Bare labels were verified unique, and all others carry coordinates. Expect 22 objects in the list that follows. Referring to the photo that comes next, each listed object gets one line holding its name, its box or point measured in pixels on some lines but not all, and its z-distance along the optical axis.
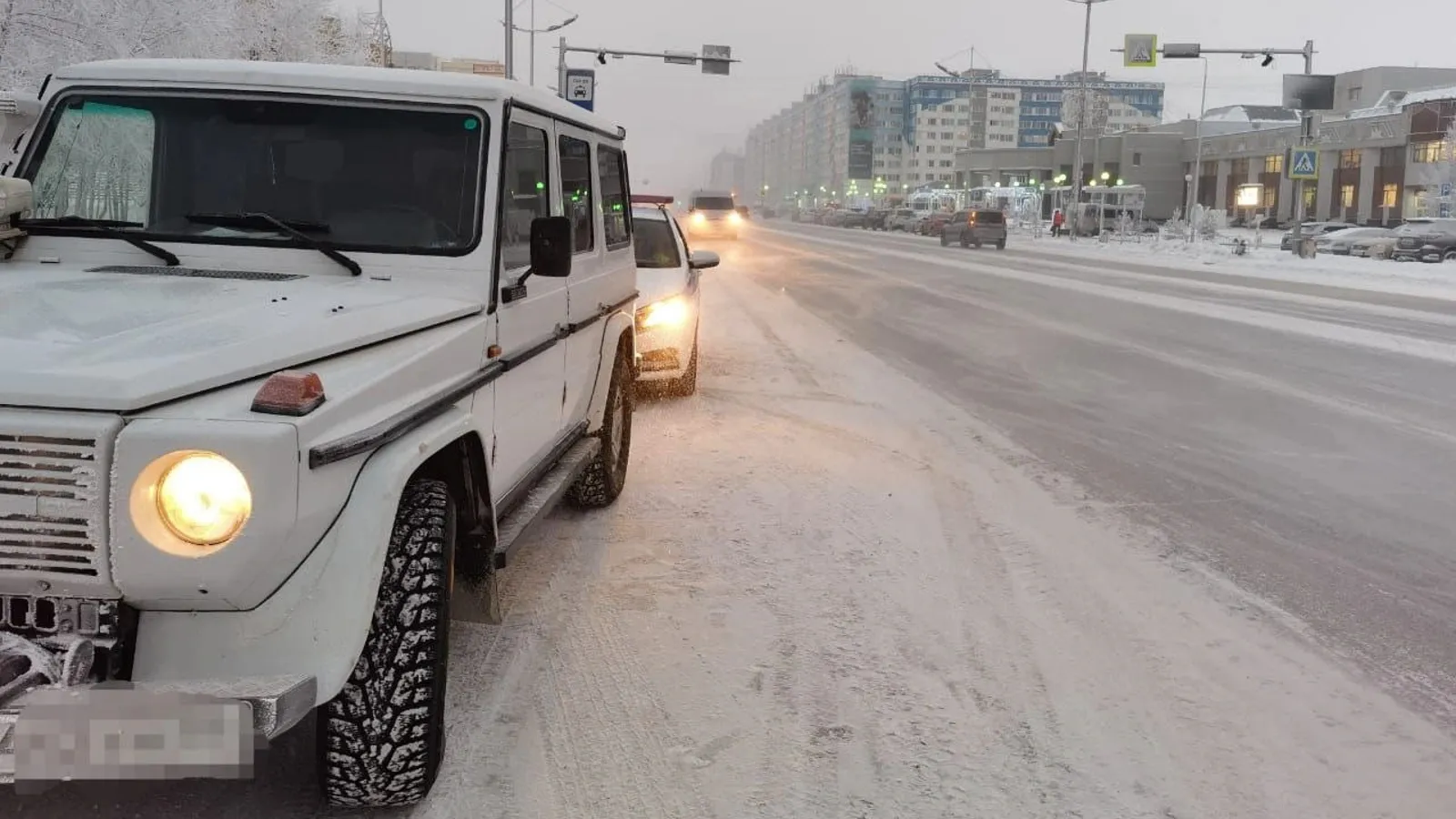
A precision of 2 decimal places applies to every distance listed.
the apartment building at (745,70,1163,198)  176.50
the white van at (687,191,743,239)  50.69
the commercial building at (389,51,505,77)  55.47
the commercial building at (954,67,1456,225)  70.56
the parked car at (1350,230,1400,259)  41.00
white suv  2.44
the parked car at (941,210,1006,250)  45.31
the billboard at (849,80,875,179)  184.38
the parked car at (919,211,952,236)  61.87
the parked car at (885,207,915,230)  74.12
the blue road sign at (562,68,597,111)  28.83
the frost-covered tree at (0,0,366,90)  14.61
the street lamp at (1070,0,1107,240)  49.97
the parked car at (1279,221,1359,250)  56.64
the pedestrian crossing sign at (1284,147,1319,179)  33.38
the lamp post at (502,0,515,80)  32.32
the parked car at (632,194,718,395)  9.19
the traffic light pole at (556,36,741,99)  37.94
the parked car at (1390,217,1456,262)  39.25
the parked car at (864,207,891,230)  78.11
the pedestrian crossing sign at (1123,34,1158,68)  35.22
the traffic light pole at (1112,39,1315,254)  35.53
